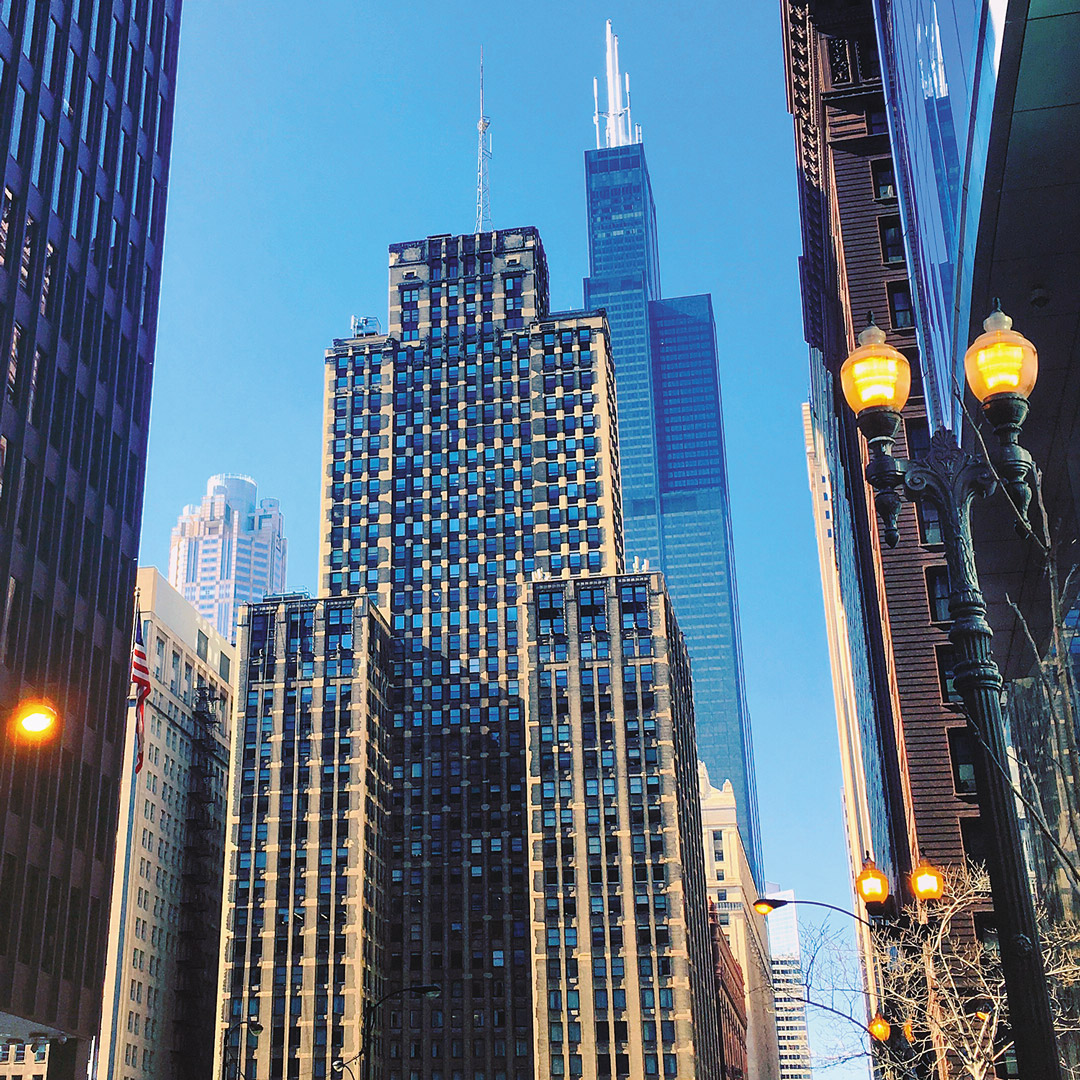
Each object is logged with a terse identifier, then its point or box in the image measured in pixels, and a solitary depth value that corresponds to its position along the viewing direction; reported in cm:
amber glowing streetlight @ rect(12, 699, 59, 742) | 2209
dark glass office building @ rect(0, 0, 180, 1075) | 4547
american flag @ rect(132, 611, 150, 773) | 10262
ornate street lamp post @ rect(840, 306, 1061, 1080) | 1209
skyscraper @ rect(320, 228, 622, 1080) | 12525
